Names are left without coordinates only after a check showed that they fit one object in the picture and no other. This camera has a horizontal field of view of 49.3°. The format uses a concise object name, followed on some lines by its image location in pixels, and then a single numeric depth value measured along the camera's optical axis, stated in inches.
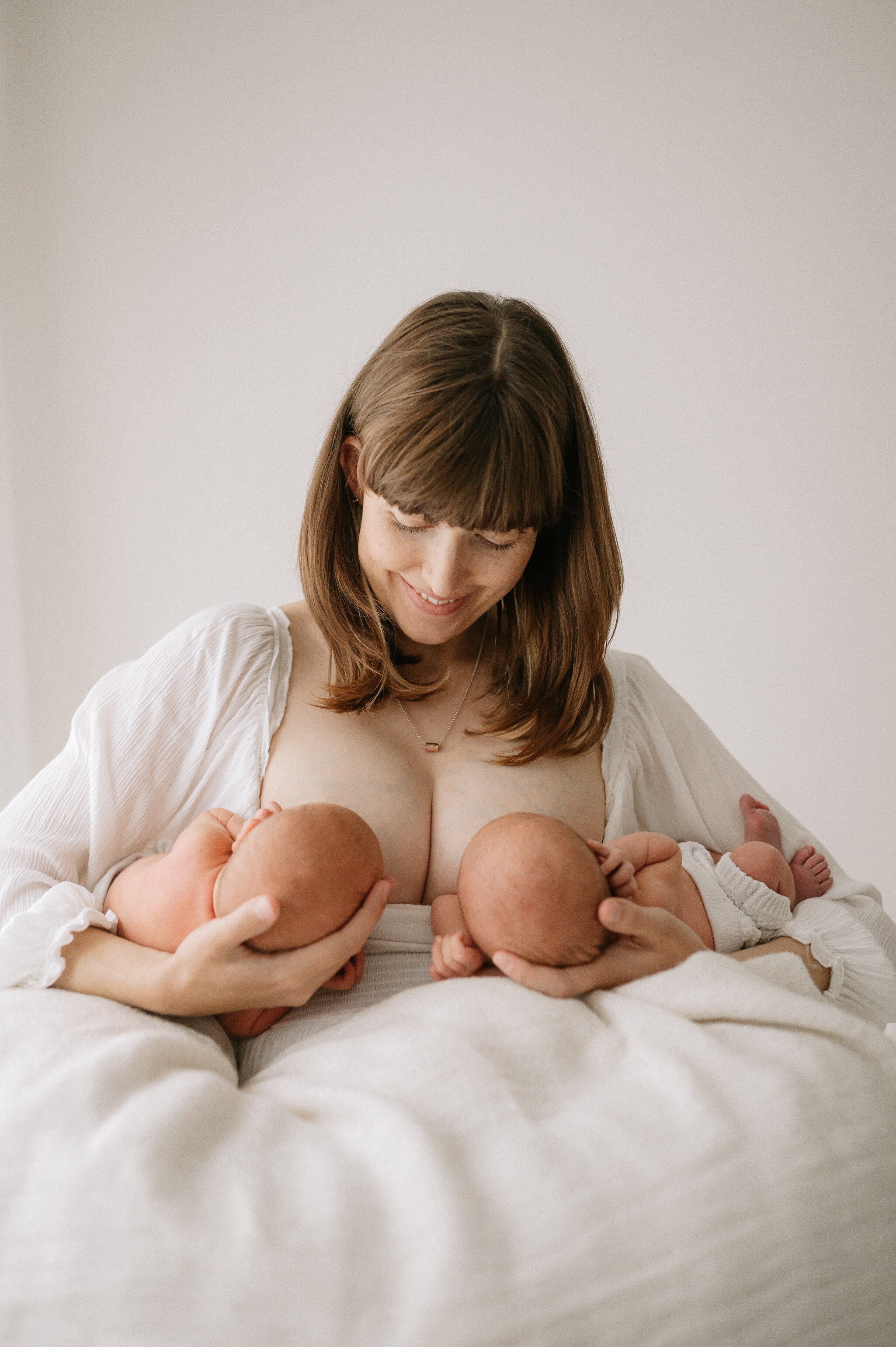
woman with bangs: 45.6
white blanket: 29.9
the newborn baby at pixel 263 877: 43.0
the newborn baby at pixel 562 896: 44.5
